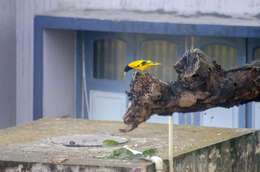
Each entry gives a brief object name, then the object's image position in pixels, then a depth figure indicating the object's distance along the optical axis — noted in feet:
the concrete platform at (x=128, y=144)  40.68
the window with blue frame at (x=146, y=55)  71.56
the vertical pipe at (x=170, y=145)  36.77
